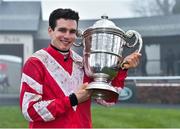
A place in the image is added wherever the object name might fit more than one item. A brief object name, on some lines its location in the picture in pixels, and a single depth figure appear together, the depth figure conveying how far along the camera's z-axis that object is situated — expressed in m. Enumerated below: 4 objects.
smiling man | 1.69
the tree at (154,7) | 22.89
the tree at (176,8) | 25.05
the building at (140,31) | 16.58
